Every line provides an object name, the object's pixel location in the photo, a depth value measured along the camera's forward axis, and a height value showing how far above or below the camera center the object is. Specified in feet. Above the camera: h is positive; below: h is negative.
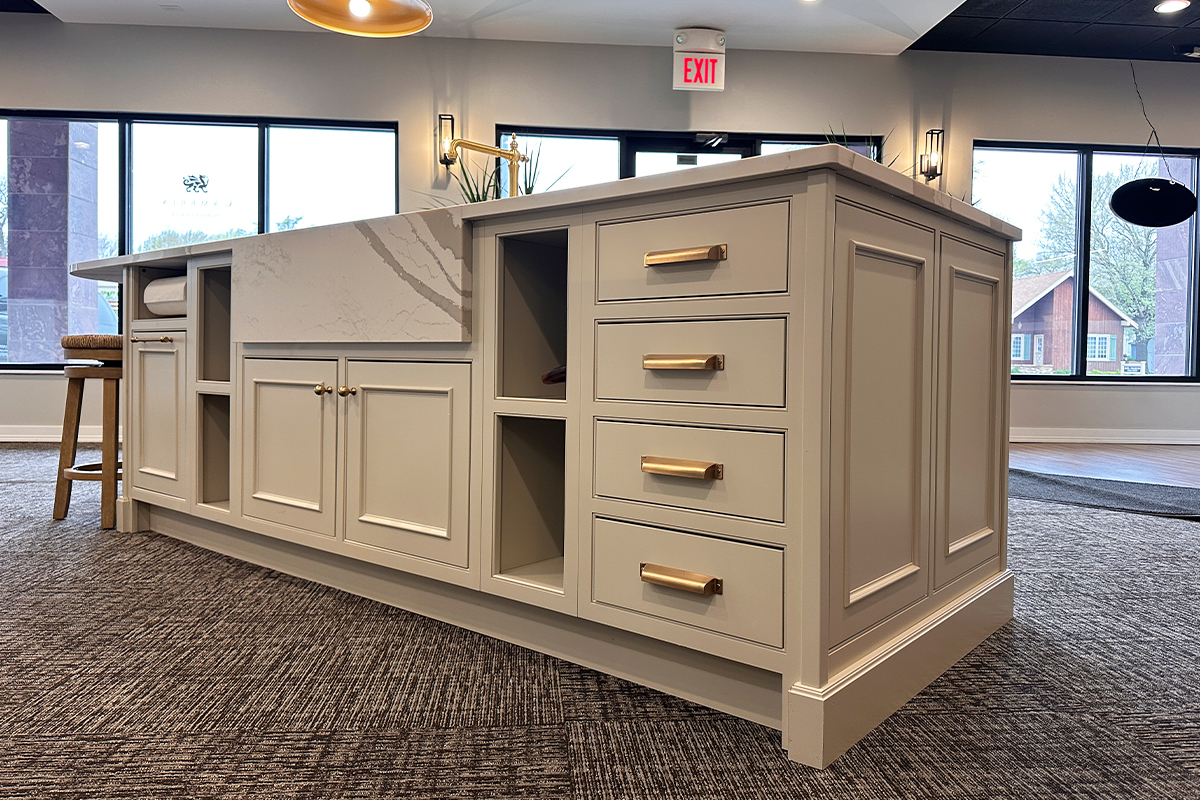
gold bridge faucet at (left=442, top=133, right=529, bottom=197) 6.46 +1.95
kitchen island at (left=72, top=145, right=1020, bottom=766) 3.73 -0.22
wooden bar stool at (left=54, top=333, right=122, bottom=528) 8.39 -0.14
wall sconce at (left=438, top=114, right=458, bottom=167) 17.95 +5.88
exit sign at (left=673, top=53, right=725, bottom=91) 17.62 +7.20
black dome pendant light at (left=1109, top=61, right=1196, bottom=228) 18.61 +4.64
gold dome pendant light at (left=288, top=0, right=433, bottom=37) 9.52 +4.64
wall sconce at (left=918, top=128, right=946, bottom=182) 18.58 +5.65
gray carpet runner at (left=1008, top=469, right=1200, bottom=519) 10.43 -1.45
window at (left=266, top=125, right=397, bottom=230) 18.31 +5.02
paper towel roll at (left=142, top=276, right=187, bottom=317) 7.61 +0.86
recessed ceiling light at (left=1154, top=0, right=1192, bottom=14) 15.79 +7.98
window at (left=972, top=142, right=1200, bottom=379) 19.49 +3.20
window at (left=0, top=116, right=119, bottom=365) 17.90 +3.67
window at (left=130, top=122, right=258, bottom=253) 18.24 +4.80
